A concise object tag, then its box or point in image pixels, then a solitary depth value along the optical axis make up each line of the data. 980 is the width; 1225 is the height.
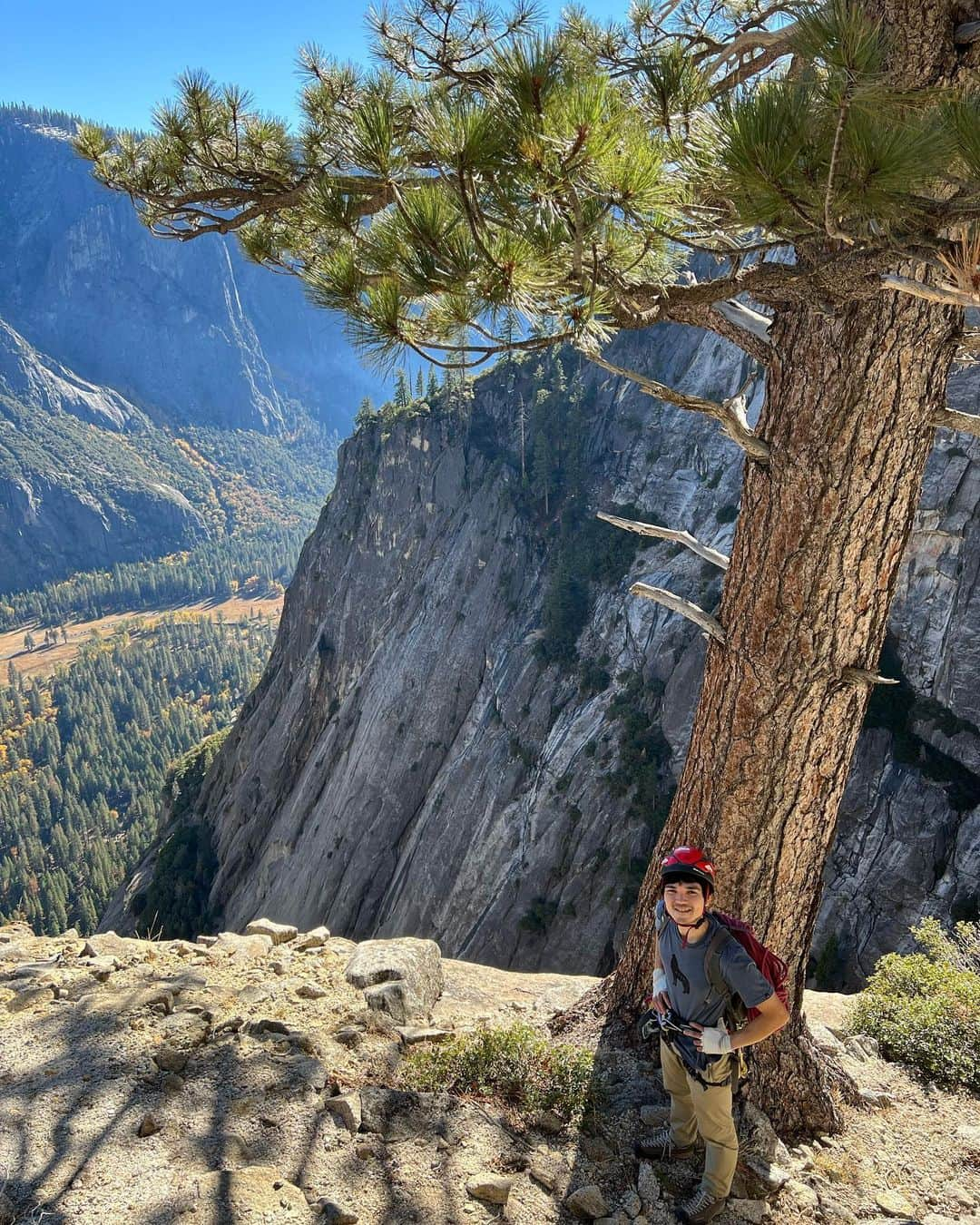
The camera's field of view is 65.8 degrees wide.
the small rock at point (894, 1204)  4.13
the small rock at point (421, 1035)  4.95
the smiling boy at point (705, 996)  3.57
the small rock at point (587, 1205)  3.71
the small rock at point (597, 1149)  4.13
